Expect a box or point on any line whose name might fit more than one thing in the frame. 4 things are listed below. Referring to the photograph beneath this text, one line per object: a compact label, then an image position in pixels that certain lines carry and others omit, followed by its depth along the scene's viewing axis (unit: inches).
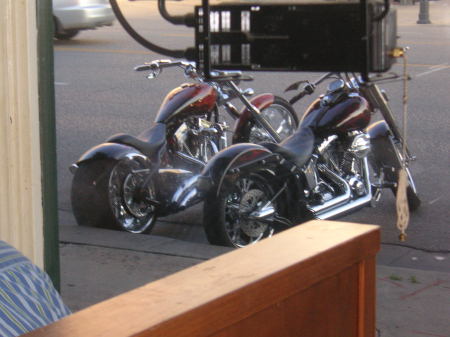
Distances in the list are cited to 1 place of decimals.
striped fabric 130.2
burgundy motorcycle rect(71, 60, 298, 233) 364.5
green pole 243.4
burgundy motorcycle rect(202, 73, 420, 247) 353.3
